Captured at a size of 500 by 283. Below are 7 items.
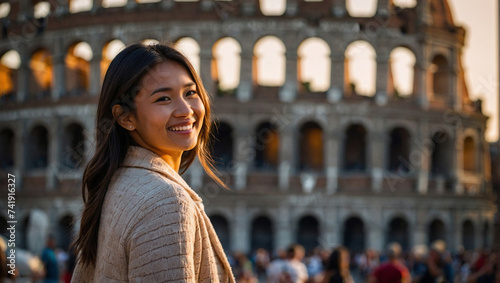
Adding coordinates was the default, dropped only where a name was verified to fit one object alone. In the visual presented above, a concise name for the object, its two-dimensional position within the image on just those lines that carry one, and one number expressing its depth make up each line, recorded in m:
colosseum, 32.66
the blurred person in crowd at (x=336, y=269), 7.99
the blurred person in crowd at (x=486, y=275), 7.41
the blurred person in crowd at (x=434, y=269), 8.73
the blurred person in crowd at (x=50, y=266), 9.89
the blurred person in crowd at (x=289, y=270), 10.38
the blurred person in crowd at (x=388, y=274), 8.81
